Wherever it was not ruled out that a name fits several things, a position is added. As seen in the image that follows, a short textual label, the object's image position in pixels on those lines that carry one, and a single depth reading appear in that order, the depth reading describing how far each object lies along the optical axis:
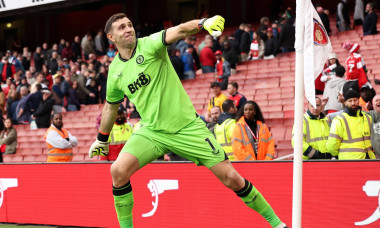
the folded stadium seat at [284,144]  11.85
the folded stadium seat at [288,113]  13.36
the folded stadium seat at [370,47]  15.69
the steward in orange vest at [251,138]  8.98
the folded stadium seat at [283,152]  11.63
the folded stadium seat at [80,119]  18.27
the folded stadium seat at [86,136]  16.60
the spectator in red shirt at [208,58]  16.93
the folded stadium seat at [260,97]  14.79
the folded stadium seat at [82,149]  15.91
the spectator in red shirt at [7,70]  23.22
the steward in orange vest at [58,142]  11.70
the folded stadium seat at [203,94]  16.36
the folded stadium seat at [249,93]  15.16
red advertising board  7.16
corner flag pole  5.42
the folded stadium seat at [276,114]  13.48
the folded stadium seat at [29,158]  16.47
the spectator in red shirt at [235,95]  11.67
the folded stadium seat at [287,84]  15.04
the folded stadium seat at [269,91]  14.93
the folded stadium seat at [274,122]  13.04
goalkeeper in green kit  6.13
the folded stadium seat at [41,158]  16.45
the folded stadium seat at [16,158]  16.45
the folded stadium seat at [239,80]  16.31
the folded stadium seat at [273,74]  15.96
